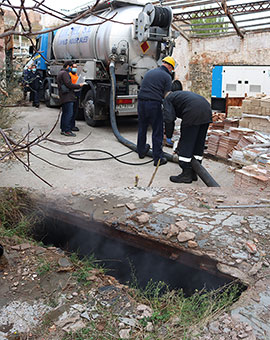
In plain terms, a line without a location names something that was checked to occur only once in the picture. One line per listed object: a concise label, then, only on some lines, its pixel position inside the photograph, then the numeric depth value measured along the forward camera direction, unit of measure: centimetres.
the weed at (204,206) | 374
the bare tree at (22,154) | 611
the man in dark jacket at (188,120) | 512
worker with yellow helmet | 593
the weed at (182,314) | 212
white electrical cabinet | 920
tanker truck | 791
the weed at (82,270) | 282
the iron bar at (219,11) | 1147
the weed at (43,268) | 293
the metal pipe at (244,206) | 368
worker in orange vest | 791
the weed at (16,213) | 375
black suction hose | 504
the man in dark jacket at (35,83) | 1170
